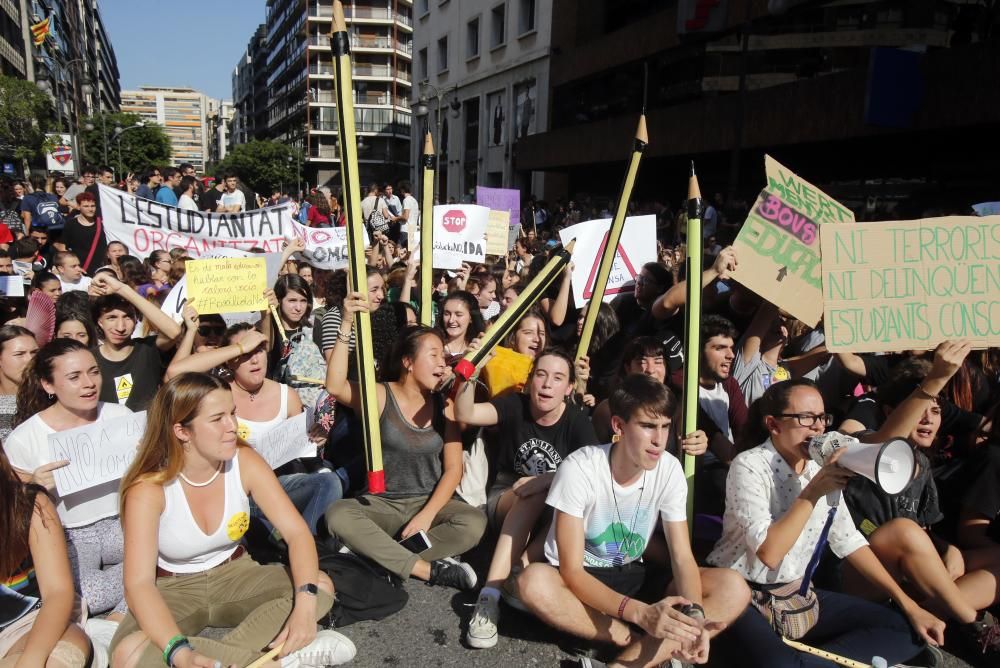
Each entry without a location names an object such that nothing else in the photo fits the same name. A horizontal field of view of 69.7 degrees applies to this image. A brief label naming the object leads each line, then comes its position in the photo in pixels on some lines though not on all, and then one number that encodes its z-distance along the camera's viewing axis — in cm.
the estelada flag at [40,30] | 3933
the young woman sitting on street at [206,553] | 260
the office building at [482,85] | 2788
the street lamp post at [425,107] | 3145
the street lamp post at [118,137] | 4953
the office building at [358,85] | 6419
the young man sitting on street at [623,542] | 285
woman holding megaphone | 288
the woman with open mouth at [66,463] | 308
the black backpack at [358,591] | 326
